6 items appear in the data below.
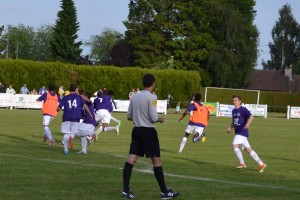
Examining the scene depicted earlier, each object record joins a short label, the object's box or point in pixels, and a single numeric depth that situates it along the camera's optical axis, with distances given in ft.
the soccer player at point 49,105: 72.23
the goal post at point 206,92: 235.61
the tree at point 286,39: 409.49
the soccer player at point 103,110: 85.51
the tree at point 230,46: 274.77
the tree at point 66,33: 286.87
